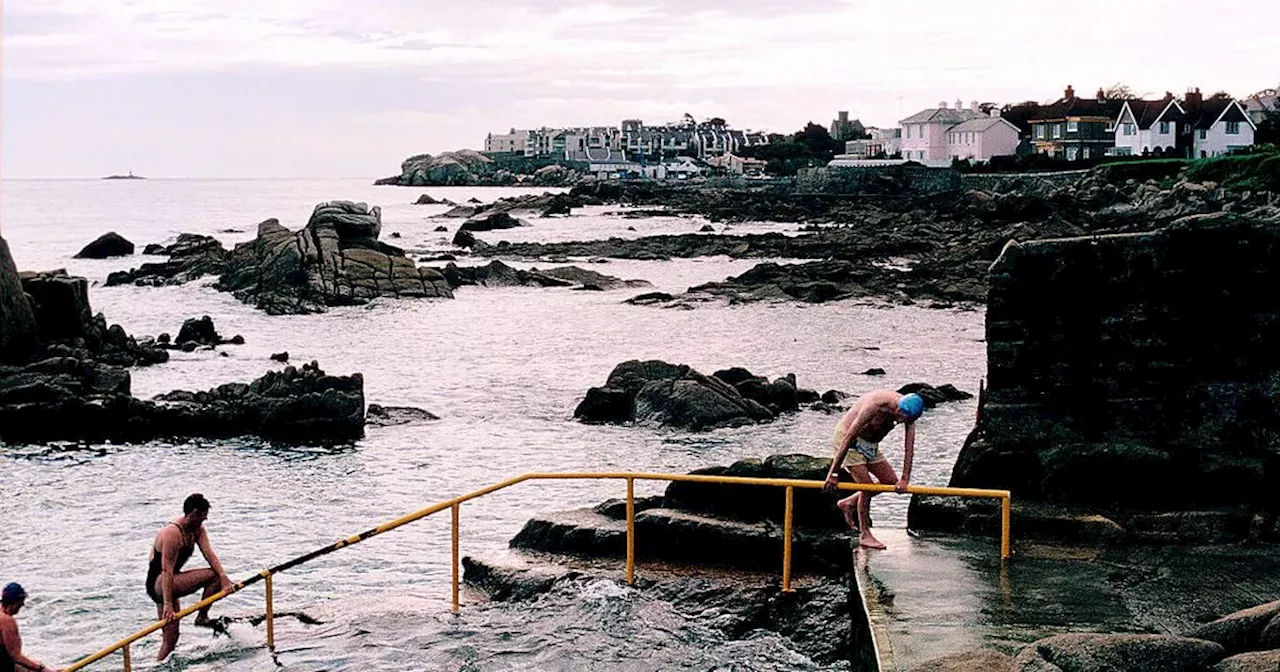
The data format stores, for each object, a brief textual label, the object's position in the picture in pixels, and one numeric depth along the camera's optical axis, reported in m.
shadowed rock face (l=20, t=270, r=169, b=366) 35.91
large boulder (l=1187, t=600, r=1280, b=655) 8.57
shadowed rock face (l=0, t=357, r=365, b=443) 28.31
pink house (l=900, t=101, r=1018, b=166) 138.00
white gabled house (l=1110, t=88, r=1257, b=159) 110.62
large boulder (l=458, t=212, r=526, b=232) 105.92
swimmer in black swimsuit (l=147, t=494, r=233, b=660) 12.90
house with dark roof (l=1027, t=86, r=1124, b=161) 127.31
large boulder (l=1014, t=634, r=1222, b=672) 8.20
